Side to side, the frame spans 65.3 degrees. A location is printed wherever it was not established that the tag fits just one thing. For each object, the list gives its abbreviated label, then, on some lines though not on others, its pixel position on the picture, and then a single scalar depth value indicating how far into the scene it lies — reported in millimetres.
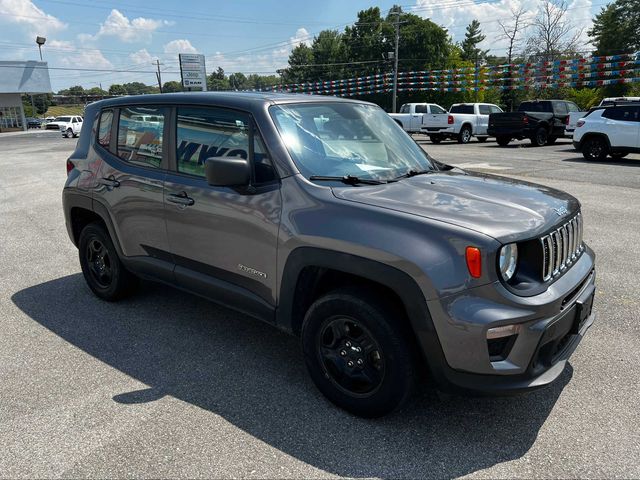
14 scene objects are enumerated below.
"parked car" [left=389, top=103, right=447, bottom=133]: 25141
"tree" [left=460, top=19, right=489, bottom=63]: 94519
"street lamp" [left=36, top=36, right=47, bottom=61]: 56928
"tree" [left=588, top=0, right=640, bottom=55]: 51281
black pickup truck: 20469
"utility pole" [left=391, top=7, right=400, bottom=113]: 40588
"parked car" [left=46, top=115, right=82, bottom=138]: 40406
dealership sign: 58219
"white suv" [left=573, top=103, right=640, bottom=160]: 14269
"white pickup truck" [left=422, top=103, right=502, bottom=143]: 23484
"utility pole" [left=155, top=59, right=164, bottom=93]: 70725
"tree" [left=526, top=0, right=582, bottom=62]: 45625
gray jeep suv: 2398
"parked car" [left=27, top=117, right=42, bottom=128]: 63844
